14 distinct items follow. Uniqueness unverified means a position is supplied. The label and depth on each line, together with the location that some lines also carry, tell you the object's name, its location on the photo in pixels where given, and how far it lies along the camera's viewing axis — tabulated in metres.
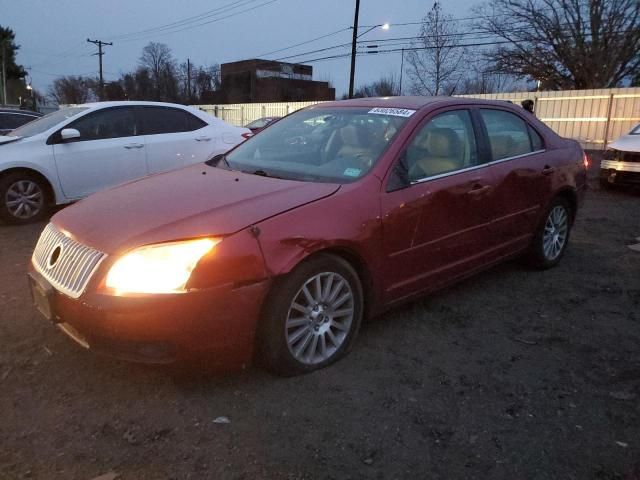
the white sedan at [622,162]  9.45
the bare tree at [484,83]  32.19
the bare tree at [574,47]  28.55
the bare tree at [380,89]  40.38
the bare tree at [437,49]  25.62
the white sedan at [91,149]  6.47
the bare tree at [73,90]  72.56
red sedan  2.57
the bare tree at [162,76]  60.41
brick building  67.94
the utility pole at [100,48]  61.00
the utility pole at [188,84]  60.09
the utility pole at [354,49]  26.11
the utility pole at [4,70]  58.03
